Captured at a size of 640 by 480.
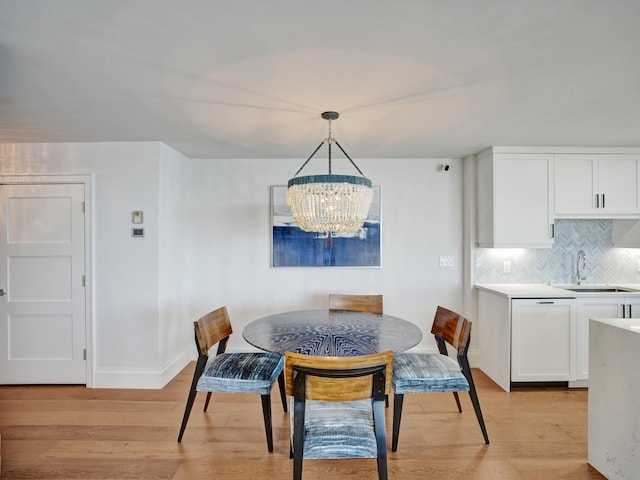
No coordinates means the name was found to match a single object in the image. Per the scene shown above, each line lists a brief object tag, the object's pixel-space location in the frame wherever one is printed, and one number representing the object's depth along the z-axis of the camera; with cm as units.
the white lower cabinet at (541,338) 302
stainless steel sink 337
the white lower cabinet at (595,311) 302
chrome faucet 355
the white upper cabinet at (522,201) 325
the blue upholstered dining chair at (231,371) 215
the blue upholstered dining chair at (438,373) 216
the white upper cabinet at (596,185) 326
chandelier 204
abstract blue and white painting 371
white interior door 312
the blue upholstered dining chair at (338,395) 149
